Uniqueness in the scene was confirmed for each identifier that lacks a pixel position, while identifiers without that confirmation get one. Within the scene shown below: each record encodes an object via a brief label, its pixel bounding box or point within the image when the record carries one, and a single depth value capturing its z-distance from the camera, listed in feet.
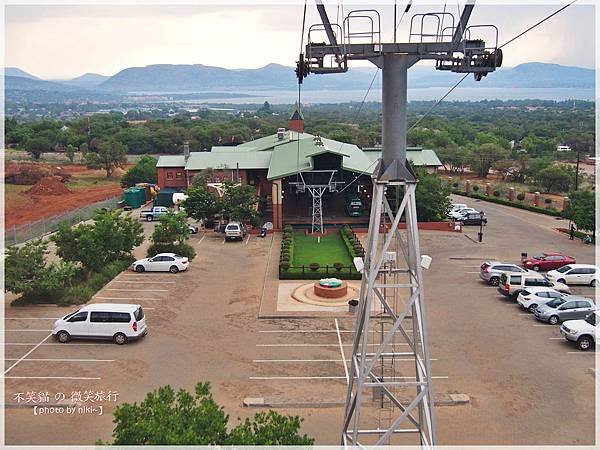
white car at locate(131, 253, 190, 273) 88.28
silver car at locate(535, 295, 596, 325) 68.39
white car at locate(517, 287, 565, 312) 72.08
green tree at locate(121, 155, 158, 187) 179.01
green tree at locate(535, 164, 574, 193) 177.84
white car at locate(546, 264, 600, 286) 84.69
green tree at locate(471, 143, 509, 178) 215.92
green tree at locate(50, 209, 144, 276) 80.59
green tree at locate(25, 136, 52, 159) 281.33
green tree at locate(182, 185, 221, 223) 118.01
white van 61.87
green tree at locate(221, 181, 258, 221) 115.96
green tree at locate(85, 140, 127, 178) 224.12
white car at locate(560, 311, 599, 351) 61.52
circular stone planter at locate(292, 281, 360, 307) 76.54
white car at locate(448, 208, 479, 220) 128.77
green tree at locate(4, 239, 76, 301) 71.41
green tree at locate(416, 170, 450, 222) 122.42
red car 92.58
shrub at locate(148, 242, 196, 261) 95.66
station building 121.19
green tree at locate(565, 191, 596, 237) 107.65
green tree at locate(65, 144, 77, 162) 265.38
